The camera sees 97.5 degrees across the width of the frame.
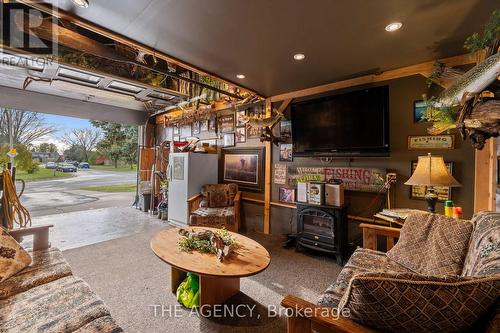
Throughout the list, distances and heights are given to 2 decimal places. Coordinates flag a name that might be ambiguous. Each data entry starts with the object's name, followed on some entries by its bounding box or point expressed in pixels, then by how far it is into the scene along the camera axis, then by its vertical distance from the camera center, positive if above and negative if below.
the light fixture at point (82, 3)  1.71 +1.29
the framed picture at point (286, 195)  3.82 -0.50
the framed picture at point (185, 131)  5.61 +0.91
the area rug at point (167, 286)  1.85 -1.31
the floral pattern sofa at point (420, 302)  0.82 -0.53
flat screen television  2.82 +0.60
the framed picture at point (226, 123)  4.73 +0.94
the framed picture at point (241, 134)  4.50 +0.66
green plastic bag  2.01 -1.19
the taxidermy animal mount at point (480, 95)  1.20 +0.46
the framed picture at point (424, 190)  2.53 -0.30
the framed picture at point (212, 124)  5.01 +0.96
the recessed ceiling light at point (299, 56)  2.48 +1.27
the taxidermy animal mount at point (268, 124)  3.67 +0.71
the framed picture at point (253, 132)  4.27 +0.67
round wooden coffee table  1.70 -0.80
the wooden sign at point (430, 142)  2.53 +0.30
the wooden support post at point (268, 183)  4.09 -0.32
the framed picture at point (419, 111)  2.65 +0.68
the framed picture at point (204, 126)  5.21 +0.97
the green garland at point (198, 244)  2.03 -0.75
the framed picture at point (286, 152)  3.87 +0.25
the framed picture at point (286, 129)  3.88 +0.67
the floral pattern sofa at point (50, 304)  1.16 -0.83
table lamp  2.01 -0.08
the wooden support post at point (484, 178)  2.18 -0.12
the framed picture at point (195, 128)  5.39 +0.95
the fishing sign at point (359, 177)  2.98 -0.16
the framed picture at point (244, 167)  4.27 -0.02
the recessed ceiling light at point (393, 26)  1.89 +1.23
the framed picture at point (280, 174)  3.95 -0.14
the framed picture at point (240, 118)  4.52 +1.00
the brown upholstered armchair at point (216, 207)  3.77 -0.79
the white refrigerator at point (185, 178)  4.42 -0.24
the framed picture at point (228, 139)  4.70 +0.58
